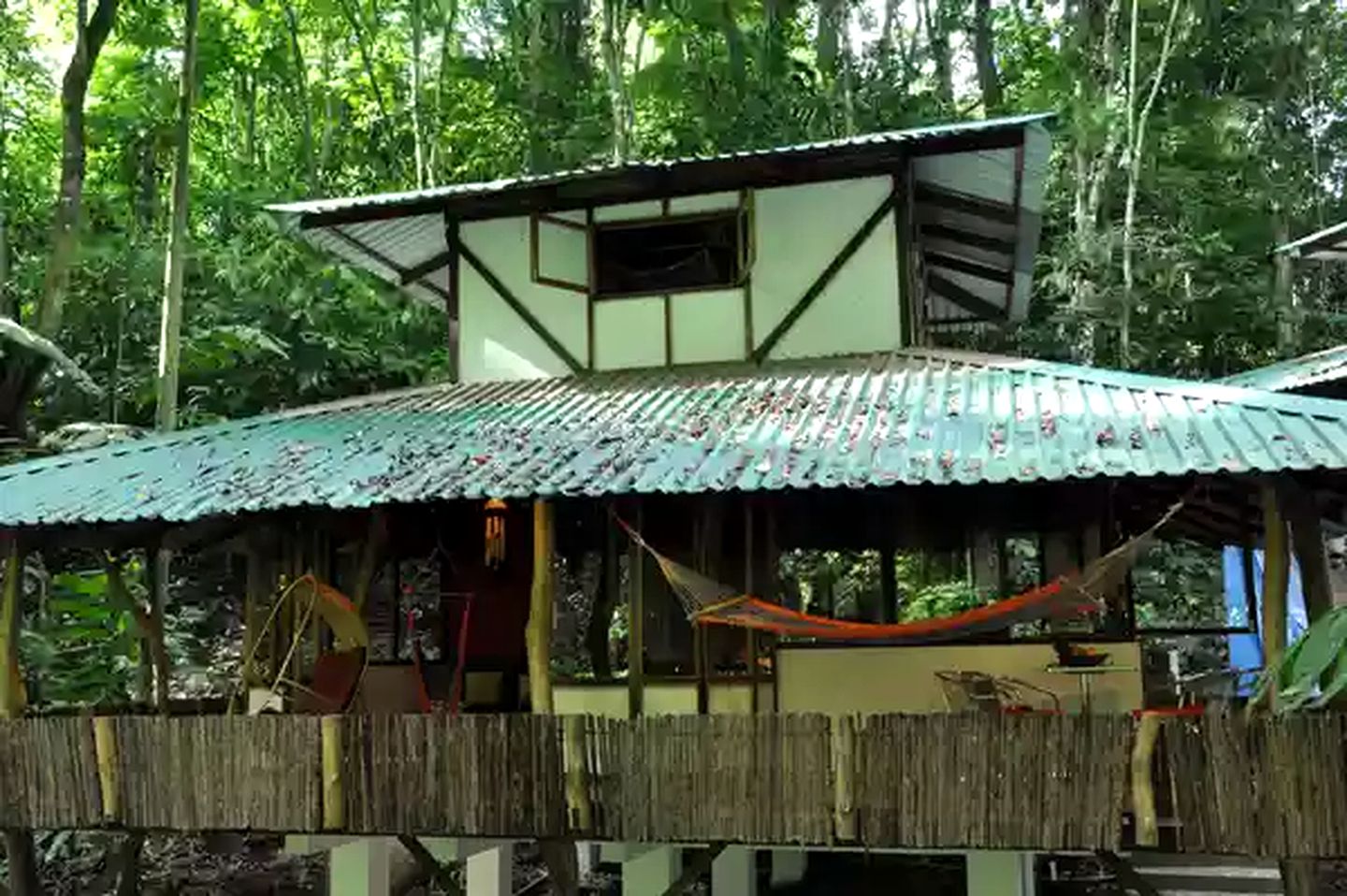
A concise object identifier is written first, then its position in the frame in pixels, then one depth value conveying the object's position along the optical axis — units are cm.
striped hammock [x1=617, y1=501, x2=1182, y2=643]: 723
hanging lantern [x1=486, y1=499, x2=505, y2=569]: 1071
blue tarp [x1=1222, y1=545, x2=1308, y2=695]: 1384
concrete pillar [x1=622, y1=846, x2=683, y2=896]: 1085
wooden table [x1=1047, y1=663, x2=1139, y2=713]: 845
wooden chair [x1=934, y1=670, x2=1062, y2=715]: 802
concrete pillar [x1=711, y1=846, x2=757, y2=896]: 1258
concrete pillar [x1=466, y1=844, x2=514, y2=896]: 1070
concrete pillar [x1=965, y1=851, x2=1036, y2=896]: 940
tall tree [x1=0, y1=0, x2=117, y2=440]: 1428
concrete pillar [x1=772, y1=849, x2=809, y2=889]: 1409
